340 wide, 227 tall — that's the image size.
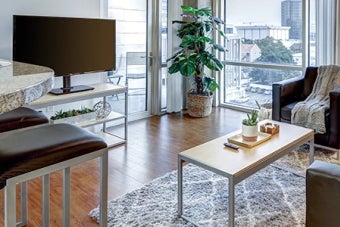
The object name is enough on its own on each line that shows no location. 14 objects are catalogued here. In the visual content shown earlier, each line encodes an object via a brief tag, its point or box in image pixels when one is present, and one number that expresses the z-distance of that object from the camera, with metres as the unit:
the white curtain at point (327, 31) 4.21
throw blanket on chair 3.43
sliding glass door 4.68
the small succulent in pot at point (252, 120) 2.62
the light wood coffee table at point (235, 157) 2.11
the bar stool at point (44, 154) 1.31
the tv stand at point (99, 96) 3.32
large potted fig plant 5.00
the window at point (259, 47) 4.86
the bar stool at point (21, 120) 1.93
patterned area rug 2.35
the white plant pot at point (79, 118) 3.62
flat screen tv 3.27
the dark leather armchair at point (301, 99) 3.31
